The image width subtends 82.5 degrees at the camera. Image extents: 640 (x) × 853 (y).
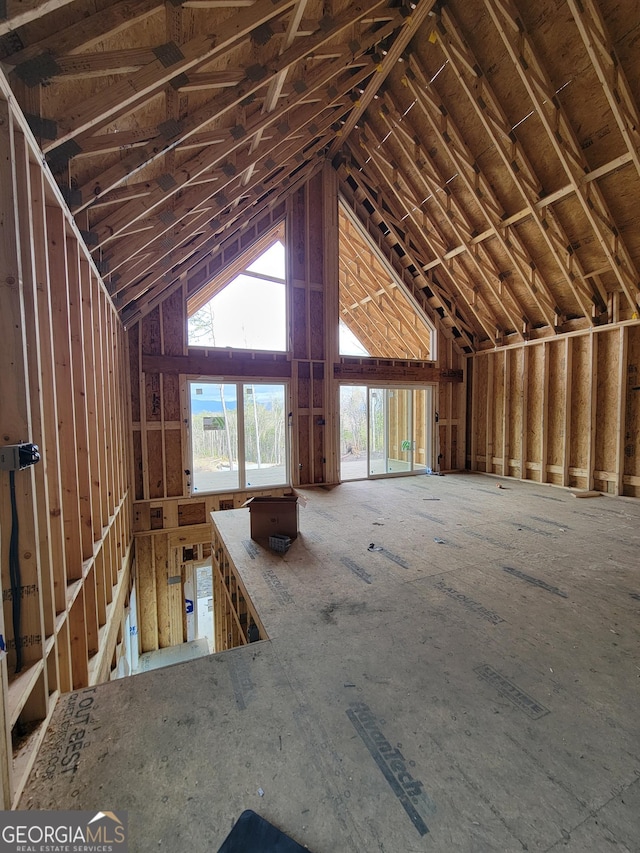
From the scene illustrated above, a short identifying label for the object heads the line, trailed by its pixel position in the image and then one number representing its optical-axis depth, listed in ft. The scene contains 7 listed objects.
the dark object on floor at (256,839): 4.13
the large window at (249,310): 23.25
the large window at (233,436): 22.52
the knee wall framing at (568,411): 20.92
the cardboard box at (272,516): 14.19
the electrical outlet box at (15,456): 5.17
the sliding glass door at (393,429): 28.53
